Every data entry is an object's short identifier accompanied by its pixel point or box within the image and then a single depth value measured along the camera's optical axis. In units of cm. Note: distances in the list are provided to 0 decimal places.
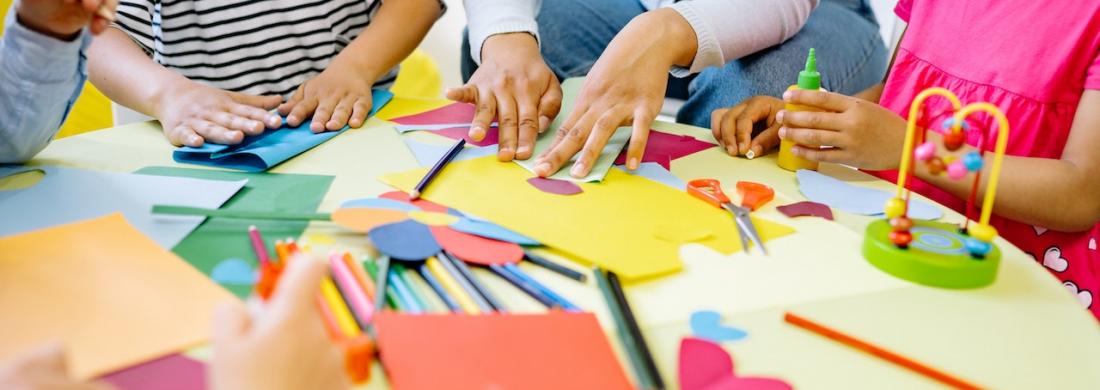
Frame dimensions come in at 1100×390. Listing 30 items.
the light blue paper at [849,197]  66
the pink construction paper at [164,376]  41
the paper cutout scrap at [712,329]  46
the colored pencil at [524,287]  49
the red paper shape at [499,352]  40
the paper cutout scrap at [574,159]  73
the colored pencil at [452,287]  48
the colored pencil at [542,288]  49
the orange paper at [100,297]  43
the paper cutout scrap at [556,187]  68
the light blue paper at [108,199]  59
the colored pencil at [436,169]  66
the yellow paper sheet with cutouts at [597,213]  56
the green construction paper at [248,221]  54
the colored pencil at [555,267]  52
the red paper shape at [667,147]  78
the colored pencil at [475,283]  48
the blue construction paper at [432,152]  75
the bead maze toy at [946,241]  52
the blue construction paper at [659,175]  71
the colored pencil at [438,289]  47
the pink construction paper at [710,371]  42
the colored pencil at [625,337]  41
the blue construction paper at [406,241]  53
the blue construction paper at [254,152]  73
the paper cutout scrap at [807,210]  65
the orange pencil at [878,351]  43
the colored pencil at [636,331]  41
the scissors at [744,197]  61
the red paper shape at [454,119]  83
